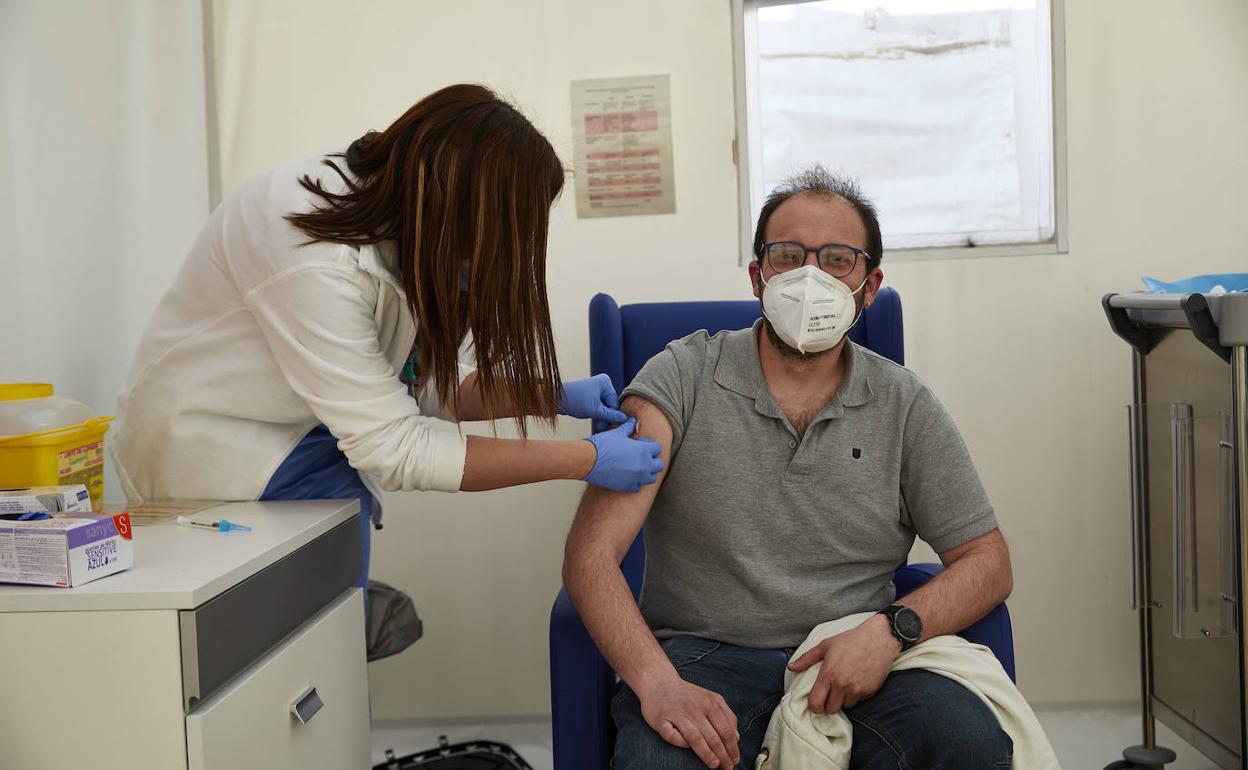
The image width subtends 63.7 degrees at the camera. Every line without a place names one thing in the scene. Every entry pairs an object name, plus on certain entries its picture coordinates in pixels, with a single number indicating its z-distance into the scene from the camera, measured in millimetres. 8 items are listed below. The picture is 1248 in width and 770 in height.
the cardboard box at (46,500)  1087
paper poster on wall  2357
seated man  1453
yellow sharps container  1319
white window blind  2365
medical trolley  1794
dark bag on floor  2295
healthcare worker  1290
